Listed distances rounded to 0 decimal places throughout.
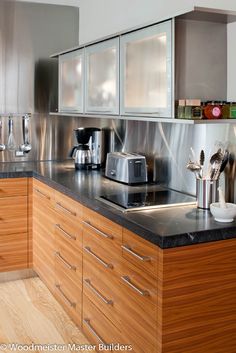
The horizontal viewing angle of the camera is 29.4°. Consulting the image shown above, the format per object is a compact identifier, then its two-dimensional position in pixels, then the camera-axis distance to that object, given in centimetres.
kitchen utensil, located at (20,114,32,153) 398
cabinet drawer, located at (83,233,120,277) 218
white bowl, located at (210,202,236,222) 199
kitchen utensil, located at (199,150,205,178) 229
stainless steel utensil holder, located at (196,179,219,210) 225
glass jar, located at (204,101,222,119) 217
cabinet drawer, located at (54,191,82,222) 262
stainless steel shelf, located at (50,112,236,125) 213
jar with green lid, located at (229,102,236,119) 221
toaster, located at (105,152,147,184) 296
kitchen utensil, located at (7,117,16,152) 397
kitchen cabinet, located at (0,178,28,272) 341
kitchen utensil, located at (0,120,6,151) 394
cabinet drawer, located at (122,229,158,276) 183
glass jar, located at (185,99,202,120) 214
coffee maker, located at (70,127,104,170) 358
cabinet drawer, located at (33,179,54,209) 309
